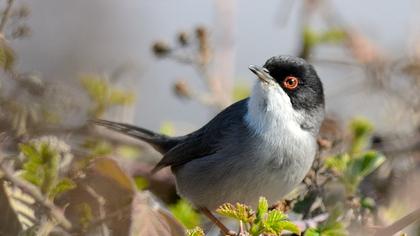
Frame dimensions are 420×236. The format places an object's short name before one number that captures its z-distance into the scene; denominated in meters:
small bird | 6.84
